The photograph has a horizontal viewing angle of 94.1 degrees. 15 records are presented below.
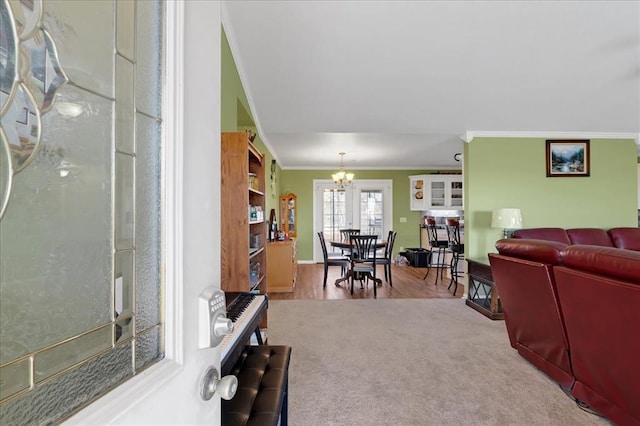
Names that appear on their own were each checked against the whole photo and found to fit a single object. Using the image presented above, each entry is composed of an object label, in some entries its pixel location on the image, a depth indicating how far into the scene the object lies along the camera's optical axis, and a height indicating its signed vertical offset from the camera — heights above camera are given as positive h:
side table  3.46 -0.98
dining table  4.80 -0.55
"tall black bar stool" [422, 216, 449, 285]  5.59 -0.54
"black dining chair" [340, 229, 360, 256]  5.26 -0.35
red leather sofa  1.46 -0.60
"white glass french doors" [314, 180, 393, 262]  7.74 +0.16
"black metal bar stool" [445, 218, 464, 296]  4.77 -0.52
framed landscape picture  4.46 +0.84
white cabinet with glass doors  7.46 +0.55
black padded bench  1.08 -0.74
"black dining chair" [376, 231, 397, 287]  4.89 -0.74
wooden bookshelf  2.11 +0.00
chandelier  6.13 +0.77
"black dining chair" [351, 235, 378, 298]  4.64 -0.65
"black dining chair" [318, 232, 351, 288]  4.95 -0.81
